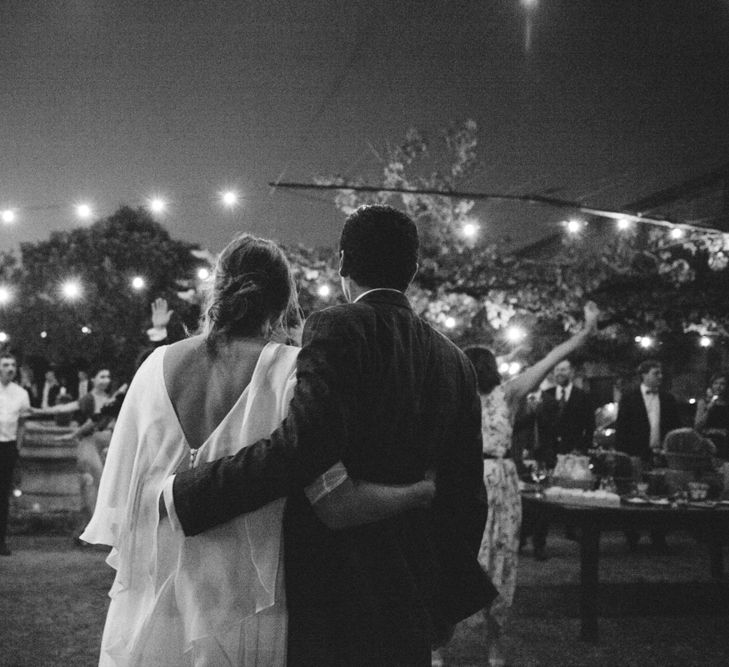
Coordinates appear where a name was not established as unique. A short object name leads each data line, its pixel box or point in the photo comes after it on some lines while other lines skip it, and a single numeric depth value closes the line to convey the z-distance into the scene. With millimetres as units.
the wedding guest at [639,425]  9102
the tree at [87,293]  32562
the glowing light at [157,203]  9992
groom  1731
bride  1818
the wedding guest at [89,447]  7996
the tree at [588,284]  9500
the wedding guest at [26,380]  13358
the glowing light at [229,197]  9859
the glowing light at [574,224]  12307
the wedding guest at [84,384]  21762
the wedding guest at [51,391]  17380
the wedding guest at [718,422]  9922
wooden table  5250
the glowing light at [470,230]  12641
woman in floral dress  4527
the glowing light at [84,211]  9766
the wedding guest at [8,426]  7664
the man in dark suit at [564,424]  9375
